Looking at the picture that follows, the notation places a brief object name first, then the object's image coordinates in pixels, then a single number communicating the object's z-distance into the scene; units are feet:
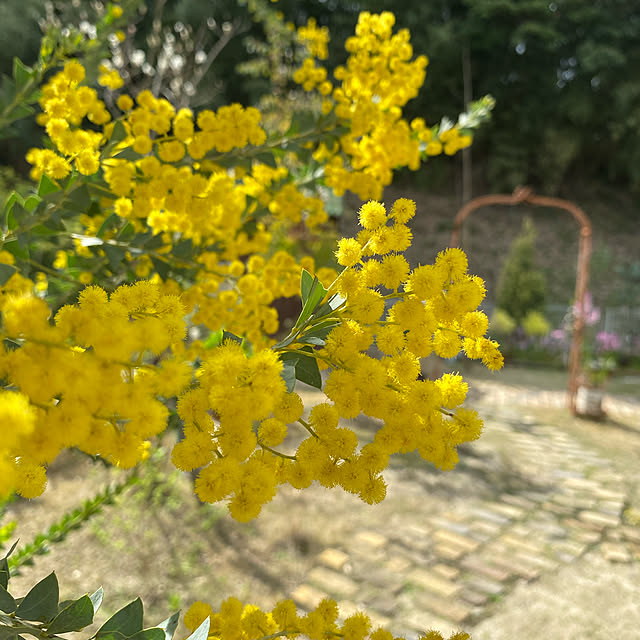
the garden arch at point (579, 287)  17.02
